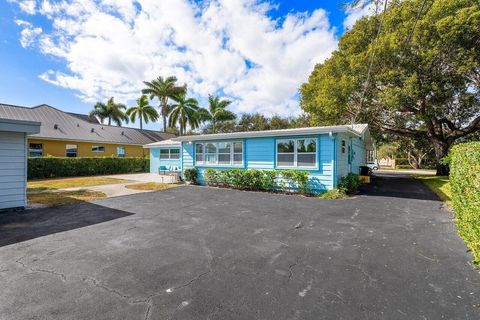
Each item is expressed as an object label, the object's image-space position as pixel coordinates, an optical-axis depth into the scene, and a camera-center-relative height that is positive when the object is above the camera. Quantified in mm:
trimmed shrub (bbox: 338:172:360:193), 10497 -1004
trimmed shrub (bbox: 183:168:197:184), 14338 -769
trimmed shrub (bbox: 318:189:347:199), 9699 -1385
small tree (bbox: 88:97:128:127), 36706 +8115
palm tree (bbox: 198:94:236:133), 29031 +6428
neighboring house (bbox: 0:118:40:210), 6957 -15
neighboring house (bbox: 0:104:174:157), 19672 +2435
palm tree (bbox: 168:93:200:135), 29969 +6634
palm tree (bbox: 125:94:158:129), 34156 +7609
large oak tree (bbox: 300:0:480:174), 13164 +5827
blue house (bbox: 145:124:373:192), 10305 +568
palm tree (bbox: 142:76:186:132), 31156 +10030
